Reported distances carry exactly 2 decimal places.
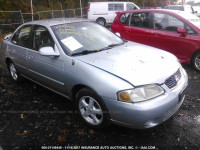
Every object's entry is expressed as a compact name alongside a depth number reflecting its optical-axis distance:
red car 5.22
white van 16.70
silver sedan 2.48
